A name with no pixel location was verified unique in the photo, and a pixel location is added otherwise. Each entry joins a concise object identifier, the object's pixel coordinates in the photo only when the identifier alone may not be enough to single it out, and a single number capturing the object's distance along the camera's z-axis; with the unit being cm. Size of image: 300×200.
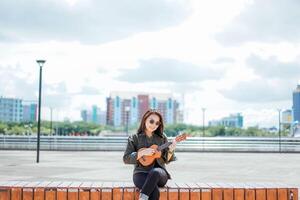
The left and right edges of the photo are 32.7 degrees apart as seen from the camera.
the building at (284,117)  9480
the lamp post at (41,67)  2045
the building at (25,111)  19700
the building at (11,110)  17688
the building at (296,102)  12265
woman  648
